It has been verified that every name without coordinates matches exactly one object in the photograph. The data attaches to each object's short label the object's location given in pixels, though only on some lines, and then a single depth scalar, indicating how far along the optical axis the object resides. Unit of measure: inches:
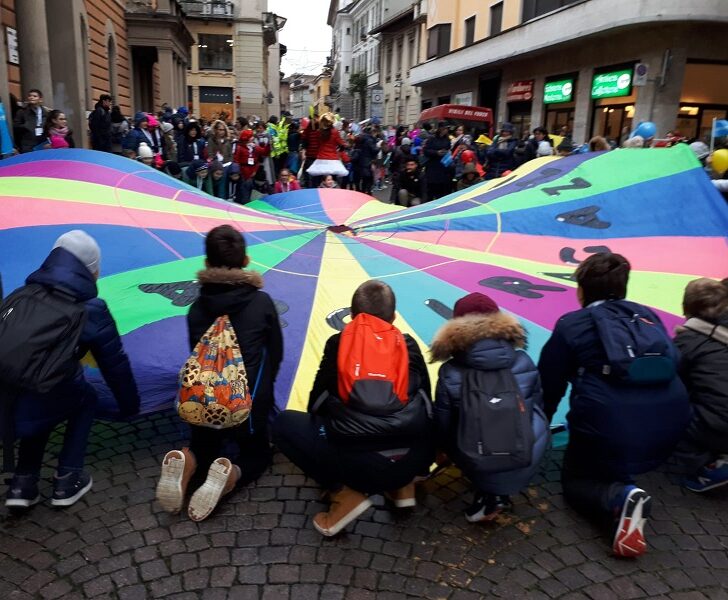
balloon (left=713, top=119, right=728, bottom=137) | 275.1
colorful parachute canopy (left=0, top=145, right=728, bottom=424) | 164.1
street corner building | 601.6
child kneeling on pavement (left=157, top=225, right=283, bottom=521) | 123.6
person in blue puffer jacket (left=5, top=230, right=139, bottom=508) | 122.7
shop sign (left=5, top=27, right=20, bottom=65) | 403.5
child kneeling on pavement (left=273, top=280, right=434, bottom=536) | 115.3
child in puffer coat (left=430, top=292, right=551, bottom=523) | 119.2
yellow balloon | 259.0
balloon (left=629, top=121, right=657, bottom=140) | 336.5
